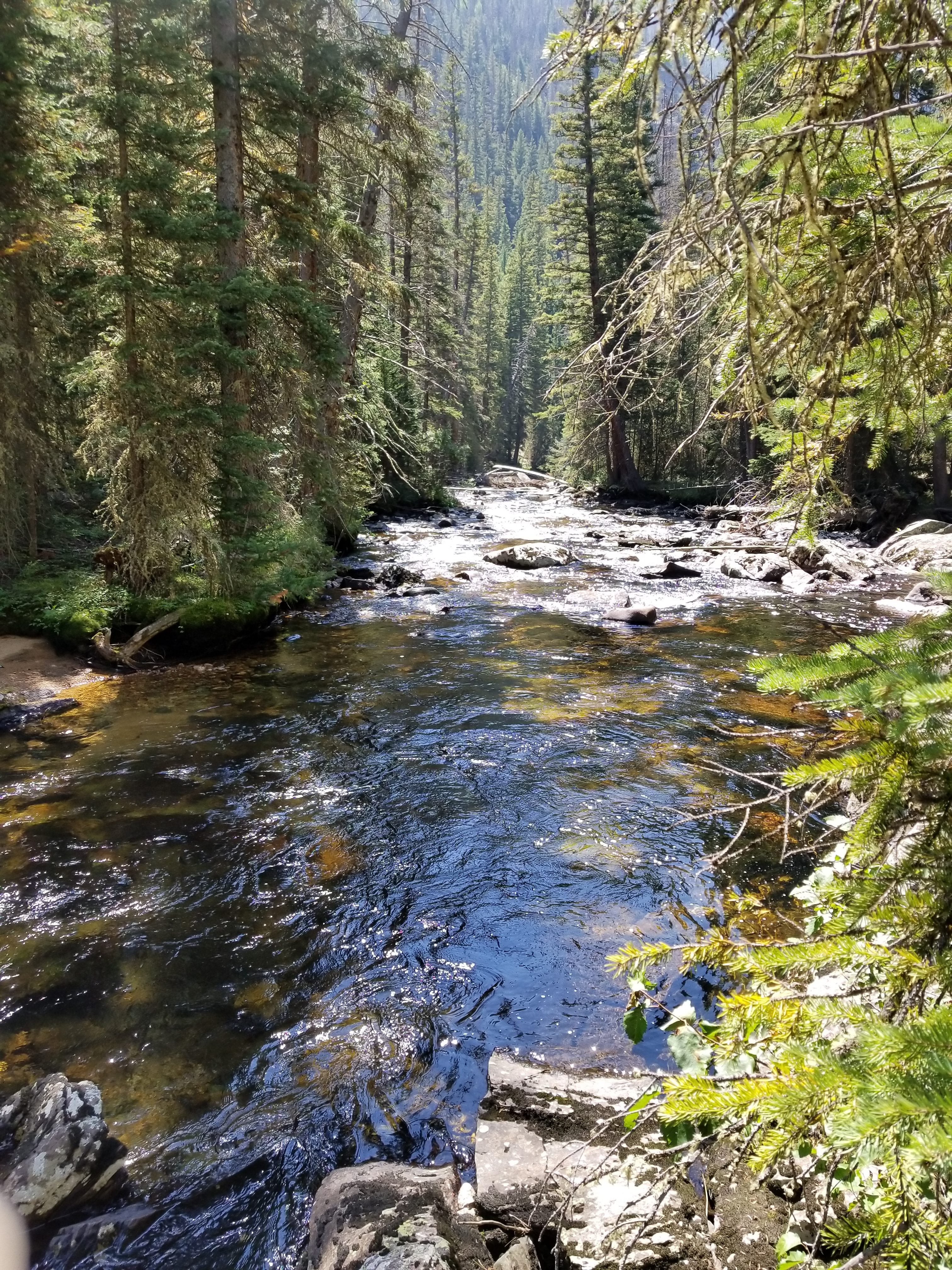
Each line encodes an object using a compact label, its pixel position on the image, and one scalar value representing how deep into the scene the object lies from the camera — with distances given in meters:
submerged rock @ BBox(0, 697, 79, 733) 8.16
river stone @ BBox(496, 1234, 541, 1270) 2.42
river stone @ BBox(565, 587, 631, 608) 13.32
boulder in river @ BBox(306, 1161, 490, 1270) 2.43
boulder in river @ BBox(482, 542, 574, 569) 17.50
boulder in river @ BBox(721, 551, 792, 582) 15.73
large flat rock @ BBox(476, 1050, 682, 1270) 2.46
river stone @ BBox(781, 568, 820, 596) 14.45
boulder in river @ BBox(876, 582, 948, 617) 12.10
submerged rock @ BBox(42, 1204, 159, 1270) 2.84
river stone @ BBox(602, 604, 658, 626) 12.51
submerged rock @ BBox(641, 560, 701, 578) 16.19
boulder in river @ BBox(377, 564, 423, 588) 15.41
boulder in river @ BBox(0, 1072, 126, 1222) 2.92
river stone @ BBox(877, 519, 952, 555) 16.67
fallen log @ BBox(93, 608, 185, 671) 9.97
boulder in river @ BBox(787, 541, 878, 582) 15.20
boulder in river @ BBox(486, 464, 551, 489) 48.97
